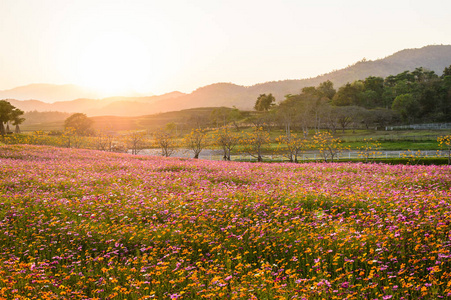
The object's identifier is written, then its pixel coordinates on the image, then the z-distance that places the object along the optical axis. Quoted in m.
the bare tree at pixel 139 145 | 69.71
